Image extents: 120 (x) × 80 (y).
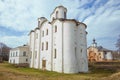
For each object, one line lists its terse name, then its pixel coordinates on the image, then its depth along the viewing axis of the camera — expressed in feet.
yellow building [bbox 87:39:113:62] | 119.88
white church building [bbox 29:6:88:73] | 53.89
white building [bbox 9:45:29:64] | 91.63
